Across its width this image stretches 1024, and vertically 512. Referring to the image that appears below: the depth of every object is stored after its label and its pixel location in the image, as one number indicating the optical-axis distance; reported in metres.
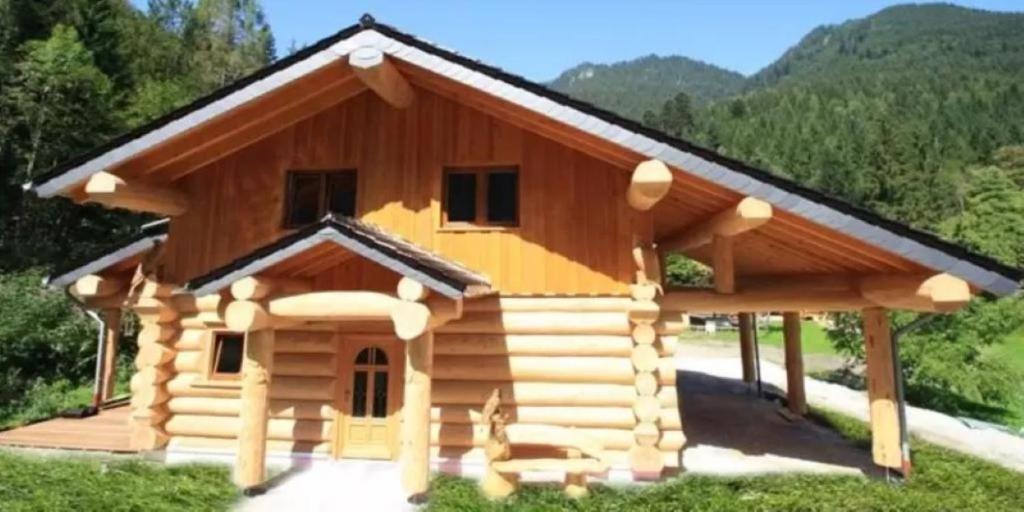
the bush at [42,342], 17.30
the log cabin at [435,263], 8.29
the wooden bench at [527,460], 8.22
